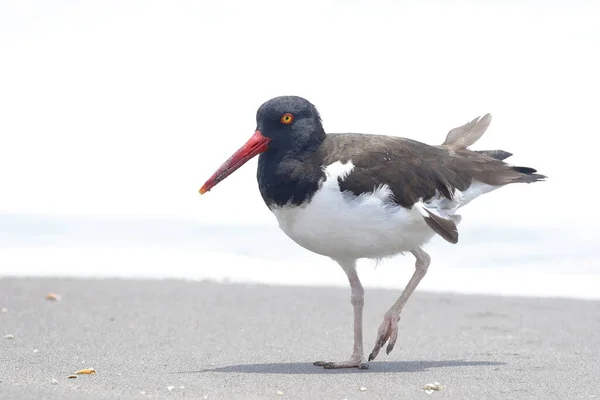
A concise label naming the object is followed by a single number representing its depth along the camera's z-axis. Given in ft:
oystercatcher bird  40.70
